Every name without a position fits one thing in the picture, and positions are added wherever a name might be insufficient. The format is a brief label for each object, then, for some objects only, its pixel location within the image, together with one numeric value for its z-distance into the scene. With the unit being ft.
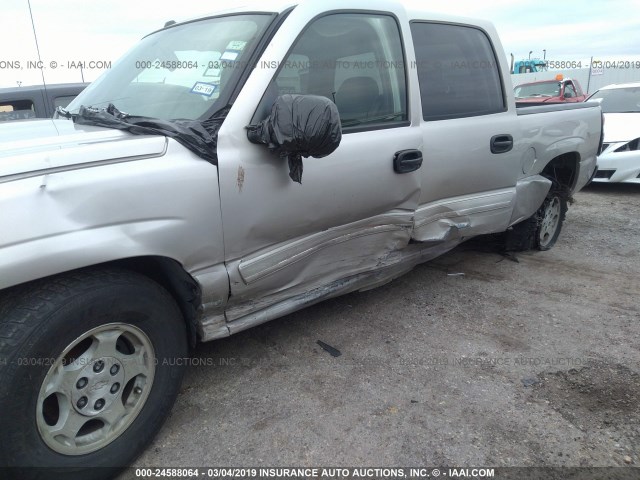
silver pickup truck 5.95
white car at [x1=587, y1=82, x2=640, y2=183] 24.25
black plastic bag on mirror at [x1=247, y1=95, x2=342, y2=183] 7.11
